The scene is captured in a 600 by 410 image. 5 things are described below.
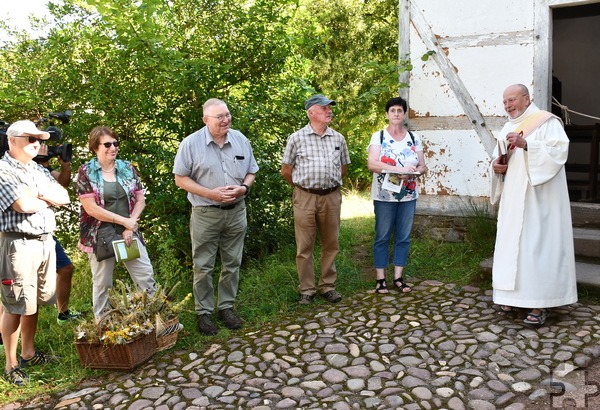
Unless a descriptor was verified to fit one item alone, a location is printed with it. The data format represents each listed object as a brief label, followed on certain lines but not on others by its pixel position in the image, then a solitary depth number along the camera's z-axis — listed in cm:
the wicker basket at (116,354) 441
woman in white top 548
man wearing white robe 479
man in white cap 432
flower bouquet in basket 441
